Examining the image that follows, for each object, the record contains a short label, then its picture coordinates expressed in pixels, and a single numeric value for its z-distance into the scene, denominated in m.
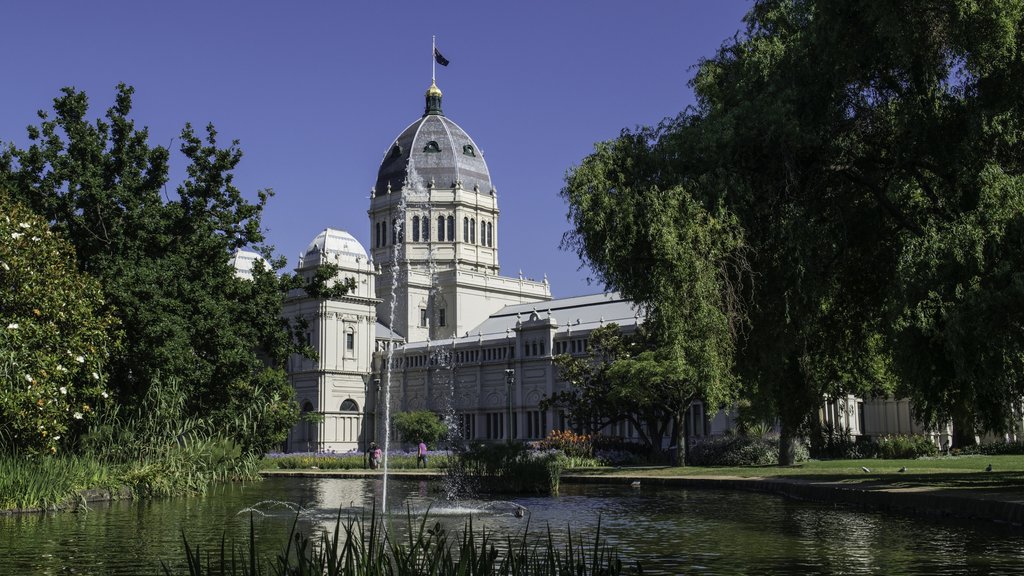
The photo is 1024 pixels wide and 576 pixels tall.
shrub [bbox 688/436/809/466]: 44.91
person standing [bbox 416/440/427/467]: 50.20
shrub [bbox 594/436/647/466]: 50.62
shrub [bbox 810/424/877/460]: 50.62
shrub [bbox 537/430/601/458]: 51.25
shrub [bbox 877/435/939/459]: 49.28
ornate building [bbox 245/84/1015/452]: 80.75
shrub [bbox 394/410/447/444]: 75.75
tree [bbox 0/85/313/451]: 26.81
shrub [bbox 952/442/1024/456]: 50.41
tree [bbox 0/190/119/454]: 20.00
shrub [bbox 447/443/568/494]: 28.69
